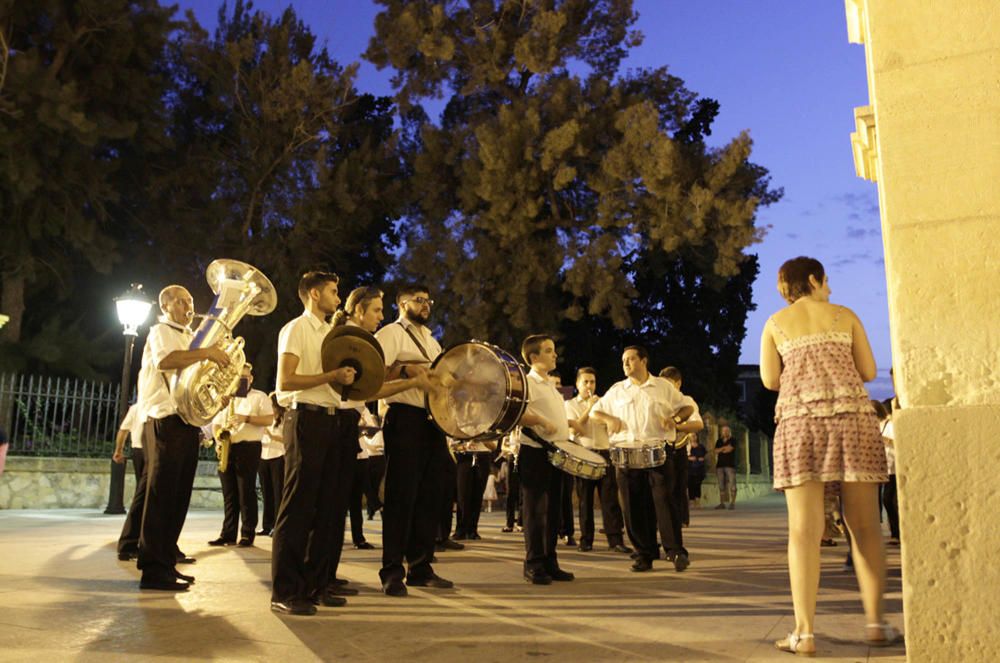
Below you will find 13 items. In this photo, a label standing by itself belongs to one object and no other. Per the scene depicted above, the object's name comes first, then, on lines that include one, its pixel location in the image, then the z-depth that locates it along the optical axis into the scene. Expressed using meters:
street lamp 13.46
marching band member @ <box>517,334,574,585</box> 6.74
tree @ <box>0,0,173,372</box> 18.08
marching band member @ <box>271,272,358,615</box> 5.11
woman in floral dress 4.30
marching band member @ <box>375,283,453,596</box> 5.97
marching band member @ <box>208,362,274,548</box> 9.40
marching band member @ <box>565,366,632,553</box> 9.39
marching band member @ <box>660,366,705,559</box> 7.80
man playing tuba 5.92
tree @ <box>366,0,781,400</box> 23.23
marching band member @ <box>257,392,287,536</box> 9.84
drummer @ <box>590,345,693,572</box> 7.68
